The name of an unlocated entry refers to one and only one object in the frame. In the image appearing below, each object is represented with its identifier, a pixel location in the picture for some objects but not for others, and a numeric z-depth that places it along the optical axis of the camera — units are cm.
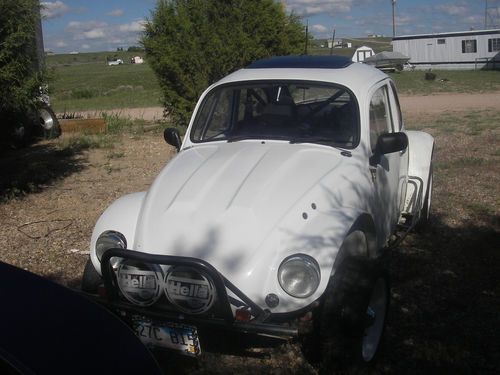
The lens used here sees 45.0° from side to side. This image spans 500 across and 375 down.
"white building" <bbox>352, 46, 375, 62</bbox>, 4814
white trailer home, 4578
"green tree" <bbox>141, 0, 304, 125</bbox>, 1257
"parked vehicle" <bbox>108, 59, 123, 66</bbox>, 10225
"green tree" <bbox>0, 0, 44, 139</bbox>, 679
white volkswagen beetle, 332
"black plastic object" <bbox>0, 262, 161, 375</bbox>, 189
